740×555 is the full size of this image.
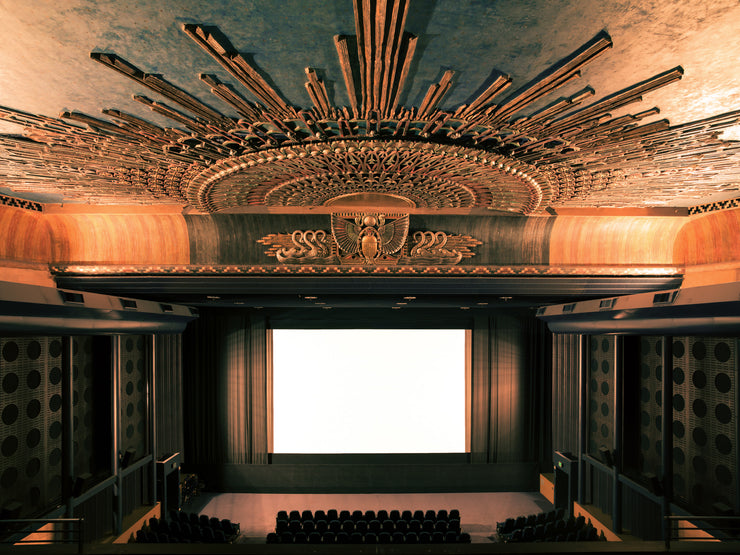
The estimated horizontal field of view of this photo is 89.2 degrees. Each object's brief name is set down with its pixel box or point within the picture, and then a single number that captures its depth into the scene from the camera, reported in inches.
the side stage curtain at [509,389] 436.8
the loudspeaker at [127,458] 307.4
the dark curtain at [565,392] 384.5
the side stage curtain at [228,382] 434.9
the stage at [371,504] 369.7
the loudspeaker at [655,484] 247.1
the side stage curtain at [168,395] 384.5
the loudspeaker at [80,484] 253.0
